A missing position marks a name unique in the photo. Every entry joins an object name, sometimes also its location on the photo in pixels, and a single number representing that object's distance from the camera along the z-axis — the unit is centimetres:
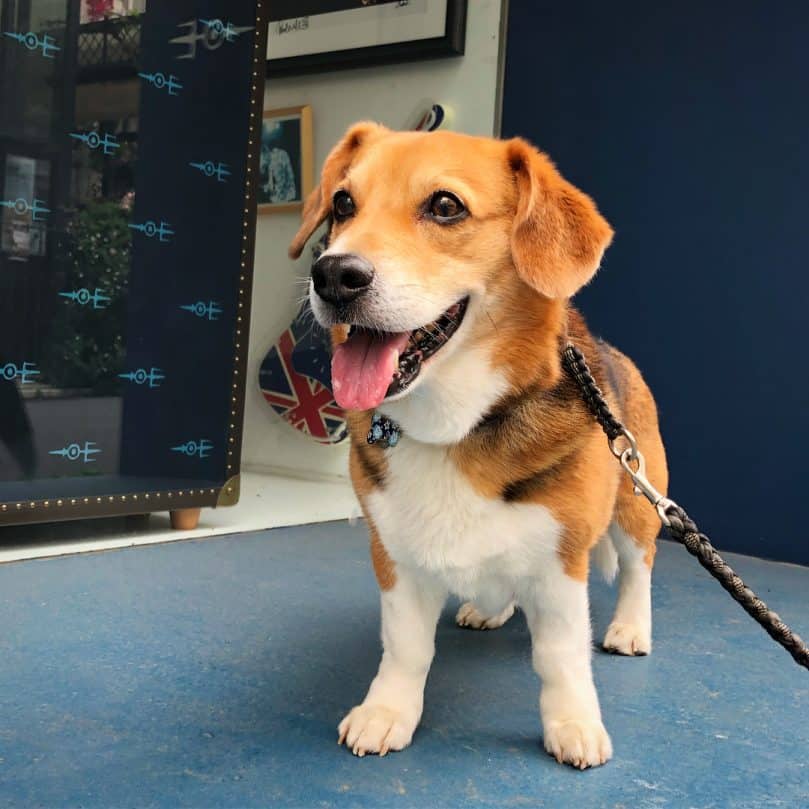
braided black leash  103
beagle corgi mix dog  130
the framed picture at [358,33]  333
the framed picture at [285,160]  387
